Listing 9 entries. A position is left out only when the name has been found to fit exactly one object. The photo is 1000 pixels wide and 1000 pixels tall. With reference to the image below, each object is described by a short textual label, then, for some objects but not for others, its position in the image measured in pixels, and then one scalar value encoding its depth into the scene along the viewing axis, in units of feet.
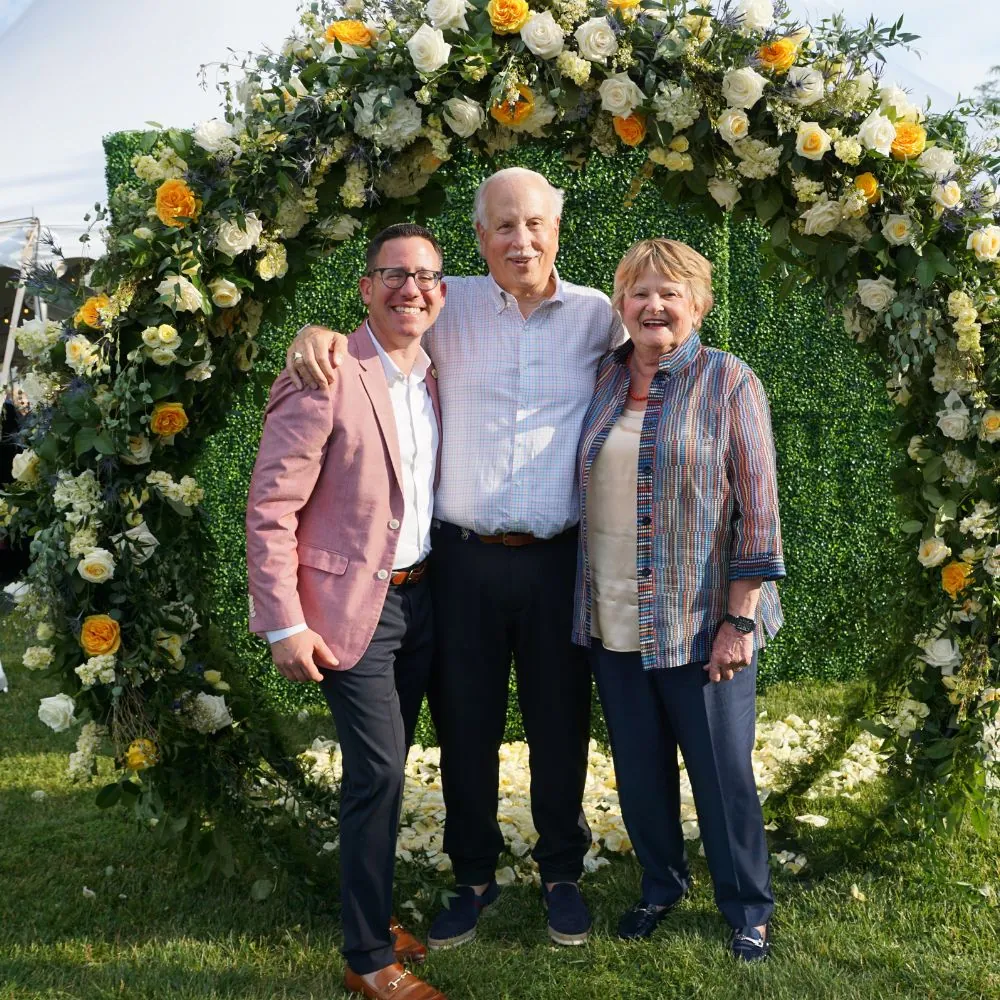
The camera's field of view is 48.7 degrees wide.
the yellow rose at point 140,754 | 10.00
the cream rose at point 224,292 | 9.84
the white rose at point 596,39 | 9.70
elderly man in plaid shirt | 9.74
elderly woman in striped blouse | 9.32
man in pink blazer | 8.91
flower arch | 9.77
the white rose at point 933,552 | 10.33
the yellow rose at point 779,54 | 9.72
